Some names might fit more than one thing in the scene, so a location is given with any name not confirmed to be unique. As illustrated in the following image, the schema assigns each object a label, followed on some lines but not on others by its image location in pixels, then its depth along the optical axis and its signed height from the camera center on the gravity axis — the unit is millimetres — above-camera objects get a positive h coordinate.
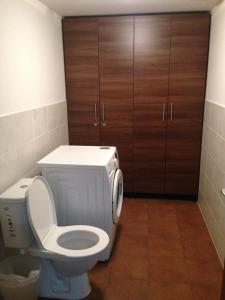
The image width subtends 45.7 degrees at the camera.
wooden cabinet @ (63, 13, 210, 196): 2889 -117
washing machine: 2088 -830
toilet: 1714 -1082
